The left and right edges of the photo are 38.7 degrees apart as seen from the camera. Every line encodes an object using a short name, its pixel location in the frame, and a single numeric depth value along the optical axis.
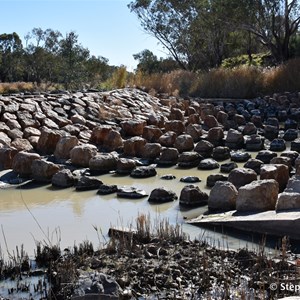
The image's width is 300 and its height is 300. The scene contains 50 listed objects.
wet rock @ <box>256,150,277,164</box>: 7.24
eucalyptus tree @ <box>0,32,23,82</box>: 29.13
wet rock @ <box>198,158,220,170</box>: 7.18
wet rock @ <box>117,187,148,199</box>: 5.72
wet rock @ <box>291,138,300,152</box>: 8.05
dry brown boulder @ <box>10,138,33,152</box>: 7.93
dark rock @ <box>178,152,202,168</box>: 7.39
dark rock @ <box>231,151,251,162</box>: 7.63
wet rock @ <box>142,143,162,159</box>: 7.82
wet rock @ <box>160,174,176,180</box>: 6.69
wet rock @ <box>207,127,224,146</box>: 8.87
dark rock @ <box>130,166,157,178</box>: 6.85
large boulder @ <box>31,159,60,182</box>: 6.65
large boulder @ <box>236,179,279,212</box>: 4.57
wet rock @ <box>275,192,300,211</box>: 4.37
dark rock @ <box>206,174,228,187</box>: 6.00
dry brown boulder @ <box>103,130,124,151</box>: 8.50
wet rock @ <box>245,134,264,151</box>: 8.60
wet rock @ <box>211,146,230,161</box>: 7.88
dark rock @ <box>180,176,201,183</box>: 6.43
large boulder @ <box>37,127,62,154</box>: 8.10
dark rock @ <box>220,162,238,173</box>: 6.85
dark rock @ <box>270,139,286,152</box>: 8.35
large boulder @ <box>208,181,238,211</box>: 4.88
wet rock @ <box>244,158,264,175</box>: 6.61
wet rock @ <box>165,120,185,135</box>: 9.50
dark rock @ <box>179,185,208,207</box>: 5.21
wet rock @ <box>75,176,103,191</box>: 6.19
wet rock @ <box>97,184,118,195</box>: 5.92
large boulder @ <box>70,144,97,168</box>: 7.38
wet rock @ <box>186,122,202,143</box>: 9.18
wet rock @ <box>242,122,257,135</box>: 9.74
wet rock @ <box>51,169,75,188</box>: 6.39
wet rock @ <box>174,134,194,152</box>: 8.22
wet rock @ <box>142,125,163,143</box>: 8.97
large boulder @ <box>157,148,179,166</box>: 7.62
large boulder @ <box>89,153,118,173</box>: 7.14
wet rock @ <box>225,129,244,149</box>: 8.73
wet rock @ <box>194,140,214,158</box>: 8.00
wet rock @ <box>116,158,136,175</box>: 7.07
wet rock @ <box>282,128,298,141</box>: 9.34
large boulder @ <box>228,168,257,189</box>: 5.41
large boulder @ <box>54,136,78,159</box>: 7.81
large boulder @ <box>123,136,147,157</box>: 8.10
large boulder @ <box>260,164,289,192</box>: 5.38
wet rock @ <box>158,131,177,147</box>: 8.49
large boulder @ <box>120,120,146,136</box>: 9.41
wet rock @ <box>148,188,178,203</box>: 5.48
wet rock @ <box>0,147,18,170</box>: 7.18
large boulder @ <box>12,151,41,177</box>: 6.82
